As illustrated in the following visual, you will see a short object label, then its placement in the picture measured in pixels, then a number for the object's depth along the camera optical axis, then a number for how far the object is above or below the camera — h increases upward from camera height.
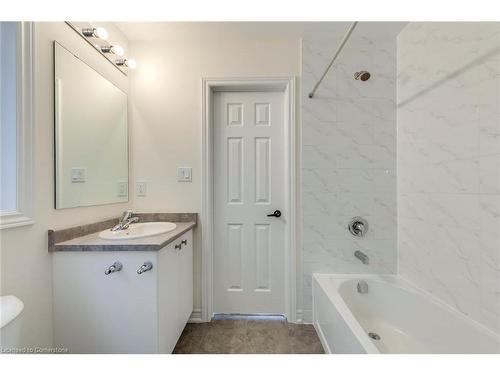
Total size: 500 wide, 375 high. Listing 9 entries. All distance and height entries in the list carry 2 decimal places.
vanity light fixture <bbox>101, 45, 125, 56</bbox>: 1.47 +0.97
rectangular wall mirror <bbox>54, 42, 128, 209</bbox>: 1.19 +0.34
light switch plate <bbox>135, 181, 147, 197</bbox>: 1.81 -0.03
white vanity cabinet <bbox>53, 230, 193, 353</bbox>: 1.10 -0.62
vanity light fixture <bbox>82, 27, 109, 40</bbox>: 1.32 +0.99
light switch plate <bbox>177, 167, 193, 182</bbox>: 1.80 +0.10
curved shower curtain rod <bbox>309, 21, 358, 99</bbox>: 0.94 +0.72
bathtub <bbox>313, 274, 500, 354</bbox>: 1.08 -0.85
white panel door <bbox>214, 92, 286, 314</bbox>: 1.88 -0.15
